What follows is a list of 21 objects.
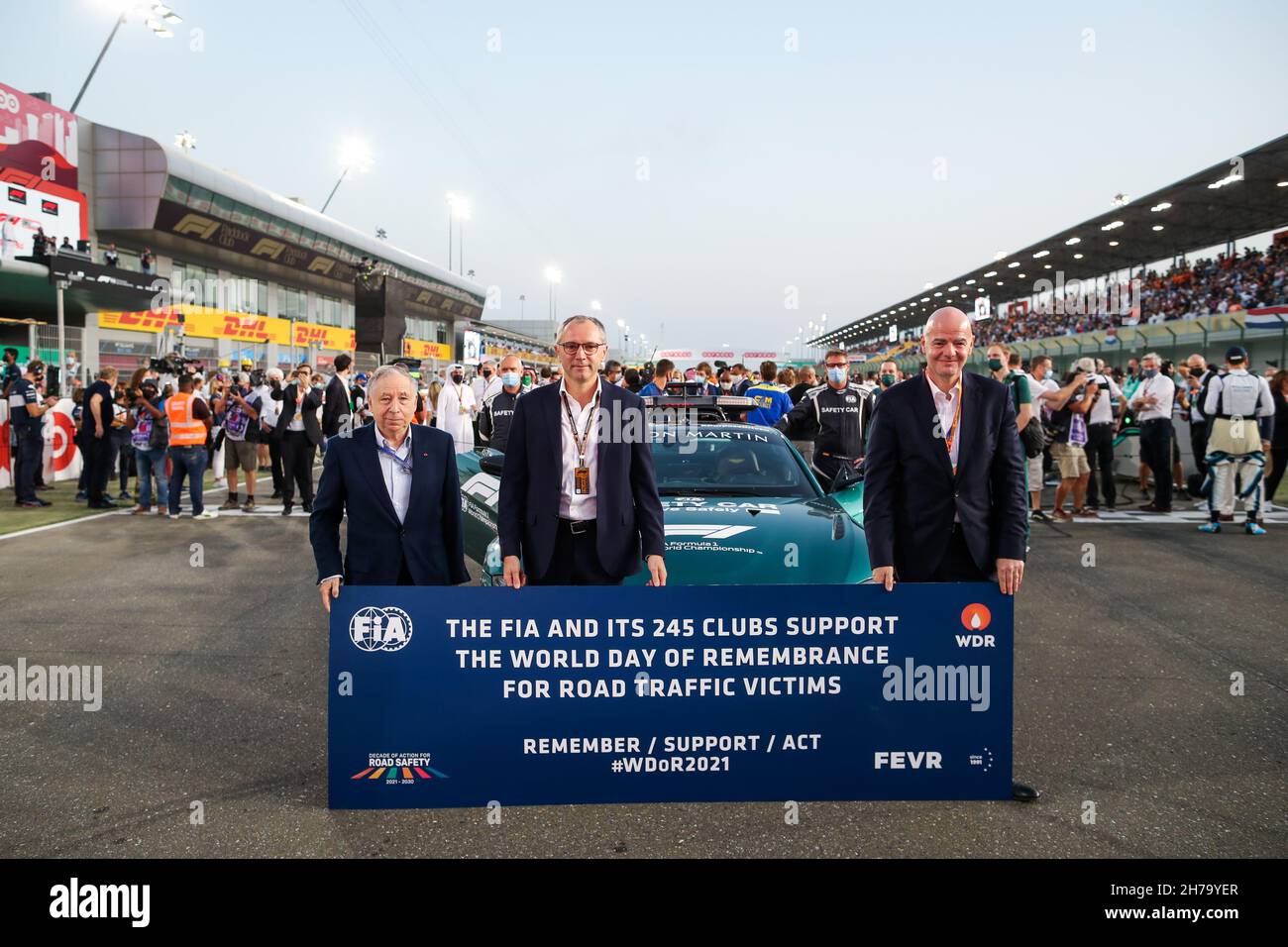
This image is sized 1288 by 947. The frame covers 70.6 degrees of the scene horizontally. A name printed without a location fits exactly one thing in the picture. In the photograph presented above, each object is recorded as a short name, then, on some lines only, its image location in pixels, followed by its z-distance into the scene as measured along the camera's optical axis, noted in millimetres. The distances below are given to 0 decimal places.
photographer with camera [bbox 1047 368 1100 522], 11469
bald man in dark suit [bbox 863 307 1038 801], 3773
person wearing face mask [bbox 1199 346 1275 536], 9961
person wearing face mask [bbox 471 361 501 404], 13430
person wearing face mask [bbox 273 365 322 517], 11758
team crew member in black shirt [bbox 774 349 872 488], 8812
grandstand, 25406
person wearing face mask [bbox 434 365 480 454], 13367
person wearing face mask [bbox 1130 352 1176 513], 11906
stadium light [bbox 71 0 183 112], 23172
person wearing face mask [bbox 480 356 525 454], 10211
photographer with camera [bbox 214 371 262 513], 12469
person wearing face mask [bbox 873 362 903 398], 12488
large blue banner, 3494
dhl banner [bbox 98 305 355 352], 34156
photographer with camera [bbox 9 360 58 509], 12289
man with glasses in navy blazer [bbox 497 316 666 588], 3807
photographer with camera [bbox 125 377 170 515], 11453
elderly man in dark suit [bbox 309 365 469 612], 3893
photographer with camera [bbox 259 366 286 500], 12977
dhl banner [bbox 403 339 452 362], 69750
